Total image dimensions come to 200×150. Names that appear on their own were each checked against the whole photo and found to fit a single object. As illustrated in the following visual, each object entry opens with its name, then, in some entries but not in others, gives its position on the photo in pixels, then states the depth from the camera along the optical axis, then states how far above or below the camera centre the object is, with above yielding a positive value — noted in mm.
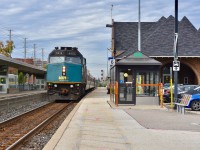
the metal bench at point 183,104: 19688 -758
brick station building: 43375 +4413
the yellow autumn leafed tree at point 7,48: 67875 +6357
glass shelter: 23156 +437
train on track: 31781 +790
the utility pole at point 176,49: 22094 +2068
